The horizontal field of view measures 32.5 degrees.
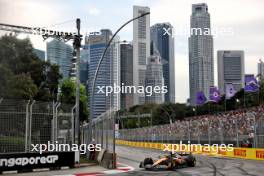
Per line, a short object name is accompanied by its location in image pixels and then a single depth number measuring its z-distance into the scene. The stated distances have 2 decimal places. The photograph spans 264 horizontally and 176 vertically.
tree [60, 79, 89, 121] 61.66
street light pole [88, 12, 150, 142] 25.79
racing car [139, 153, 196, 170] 22.20
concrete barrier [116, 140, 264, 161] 32.06
